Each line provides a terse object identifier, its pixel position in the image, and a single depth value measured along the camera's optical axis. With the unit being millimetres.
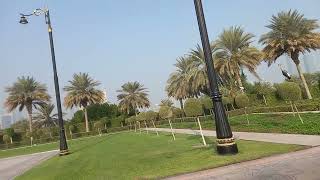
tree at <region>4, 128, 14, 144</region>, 43505
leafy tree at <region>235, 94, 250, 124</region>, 17763
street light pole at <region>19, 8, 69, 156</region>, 14442
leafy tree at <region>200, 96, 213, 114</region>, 17681
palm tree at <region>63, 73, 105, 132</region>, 46611
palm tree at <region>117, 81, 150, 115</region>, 50526
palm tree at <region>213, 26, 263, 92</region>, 31739
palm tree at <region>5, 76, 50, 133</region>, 45111
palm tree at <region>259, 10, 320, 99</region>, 26763
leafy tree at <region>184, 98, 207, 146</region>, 11186
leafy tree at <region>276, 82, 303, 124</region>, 11790
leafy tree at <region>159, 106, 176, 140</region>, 16528
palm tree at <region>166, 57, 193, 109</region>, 41452
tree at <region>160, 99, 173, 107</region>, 50105
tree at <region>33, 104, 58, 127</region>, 55362
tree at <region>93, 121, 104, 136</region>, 43428
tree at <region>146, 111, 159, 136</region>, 23580
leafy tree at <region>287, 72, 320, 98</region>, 27743
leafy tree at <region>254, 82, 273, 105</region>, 29891
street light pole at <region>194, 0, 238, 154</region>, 7258
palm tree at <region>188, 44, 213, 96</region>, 35964
